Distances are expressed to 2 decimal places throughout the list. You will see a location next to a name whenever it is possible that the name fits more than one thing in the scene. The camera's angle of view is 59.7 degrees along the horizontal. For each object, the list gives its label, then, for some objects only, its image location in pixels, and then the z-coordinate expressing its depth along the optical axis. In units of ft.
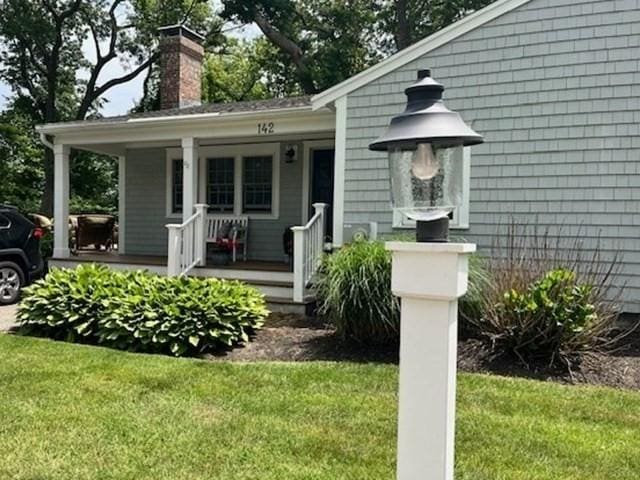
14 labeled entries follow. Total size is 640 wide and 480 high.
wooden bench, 34.13
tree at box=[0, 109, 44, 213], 64.69
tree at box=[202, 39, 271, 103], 83.46
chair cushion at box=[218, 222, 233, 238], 34.73
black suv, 27.78
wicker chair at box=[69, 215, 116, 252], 40.68
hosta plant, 19.08
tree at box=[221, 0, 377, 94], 65.67
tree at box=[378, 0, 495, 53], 66.39
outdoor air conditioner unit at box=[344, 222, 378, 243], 24.68
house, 20.92
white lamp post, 5.83
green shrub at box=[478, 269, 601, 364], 16.63
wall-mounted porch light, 34.37
